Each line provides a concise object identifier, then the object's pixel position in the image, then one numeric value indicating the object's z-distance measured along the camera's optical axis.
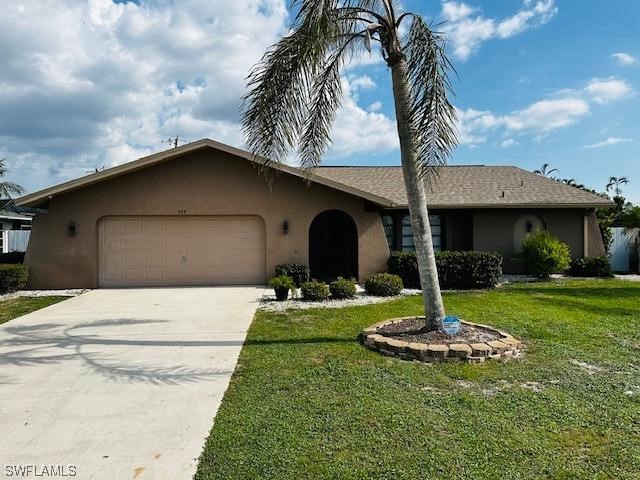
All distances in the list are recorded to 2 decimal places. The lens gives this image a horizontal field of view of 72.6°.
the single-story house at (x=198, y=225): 13.27
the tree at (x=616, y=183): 46.22
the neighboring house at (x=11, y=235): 20.02
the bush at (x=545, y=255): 14.39
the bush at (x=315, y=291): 10.95
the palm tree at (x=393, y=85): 6.19
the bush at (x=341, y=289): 11.09
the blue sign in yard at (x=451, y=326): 6.35
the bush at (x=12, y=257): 14.50
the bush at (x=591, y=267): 15.33
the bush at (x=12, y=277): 12.20
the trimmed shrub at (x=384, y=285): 11.66
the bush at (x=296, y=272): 13.25
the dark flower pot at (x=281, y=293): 10.91
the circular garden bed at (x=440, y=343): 5.68
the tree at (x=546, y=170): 43.97
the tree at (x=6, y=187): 19.39
